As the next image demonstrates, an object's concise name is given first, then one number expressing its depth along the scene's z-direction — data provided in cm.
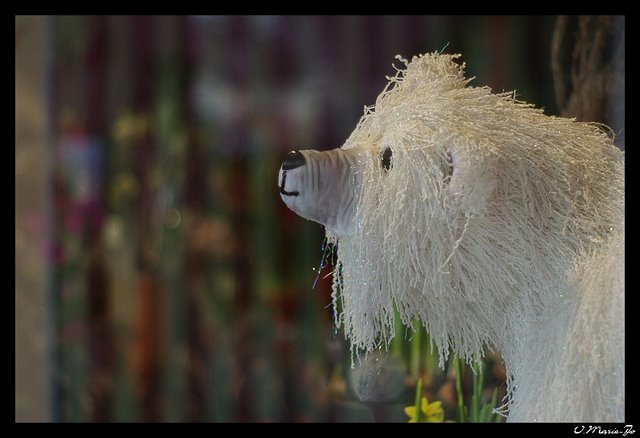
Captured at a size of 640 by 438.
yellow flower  589
